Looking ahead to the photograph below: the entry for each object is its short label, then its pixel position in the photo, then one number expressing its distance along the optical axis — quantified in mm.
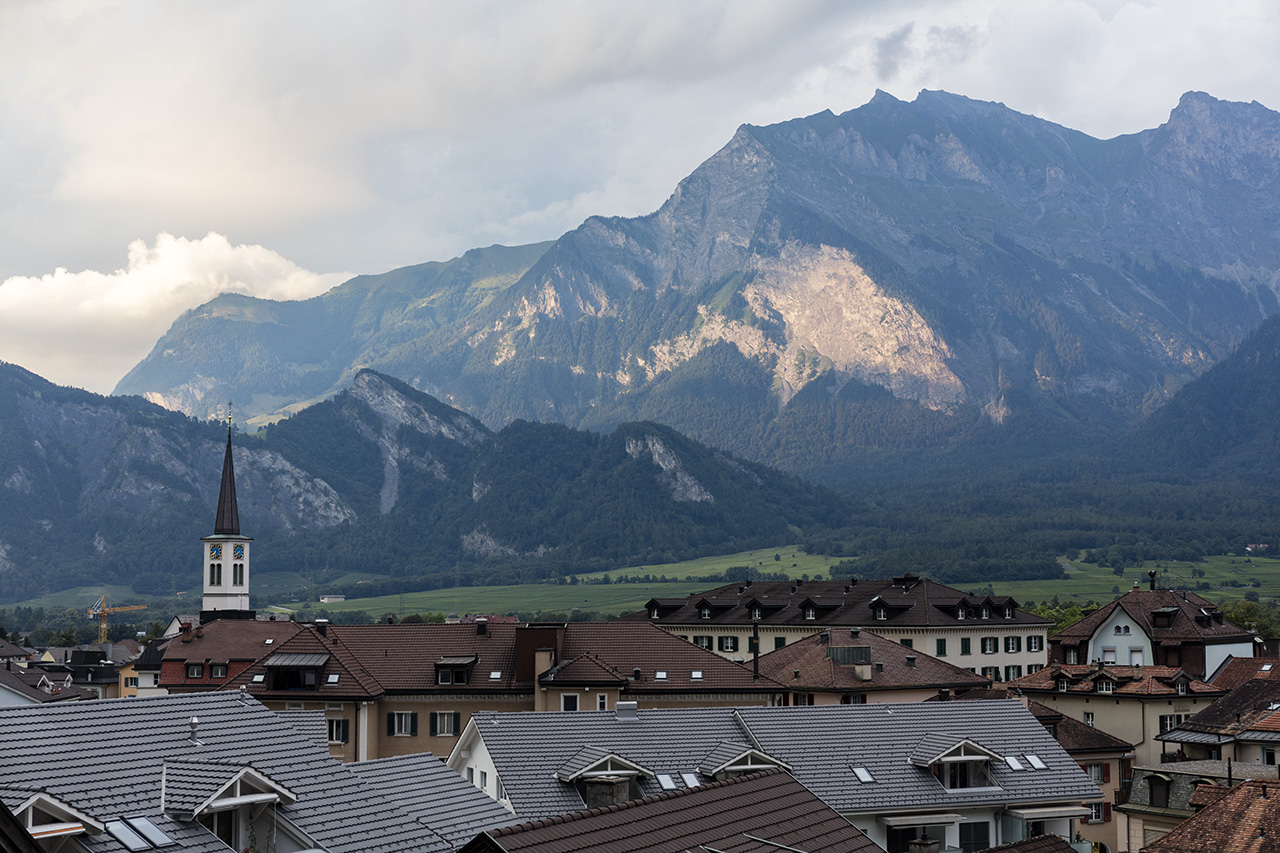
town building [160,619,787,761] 70125
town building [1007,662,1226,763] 78875
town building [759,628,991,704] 76562
